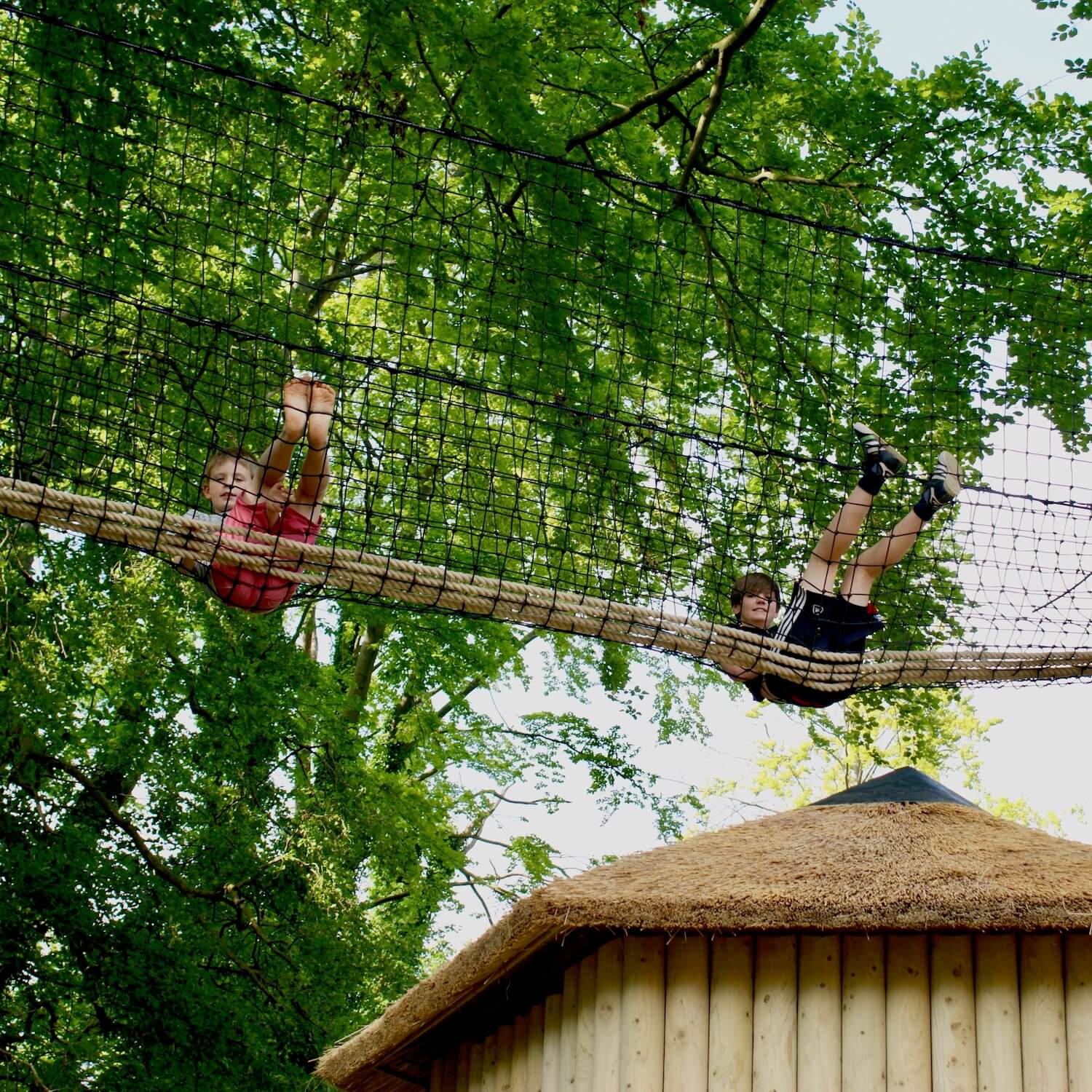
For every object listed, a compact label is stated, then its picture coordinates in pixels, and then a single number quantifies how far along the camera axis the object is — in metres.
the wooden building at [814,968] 4.90
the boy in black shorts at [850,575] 5.54
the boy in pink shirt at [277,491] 4.93
